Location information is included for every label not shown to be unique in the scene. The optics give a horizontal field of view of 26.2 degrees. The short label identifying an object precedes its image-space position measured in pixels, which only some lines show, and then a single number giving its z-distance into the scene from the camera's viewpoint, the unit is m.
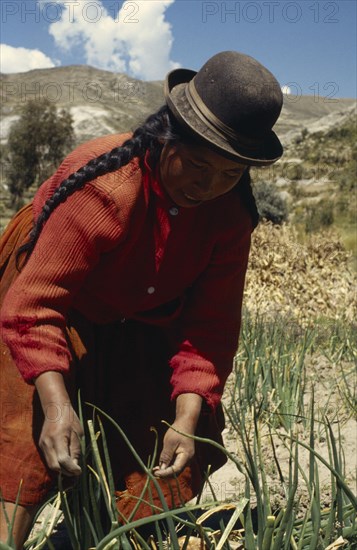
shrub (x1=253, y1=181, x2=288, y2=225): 14.88
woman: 1.82
